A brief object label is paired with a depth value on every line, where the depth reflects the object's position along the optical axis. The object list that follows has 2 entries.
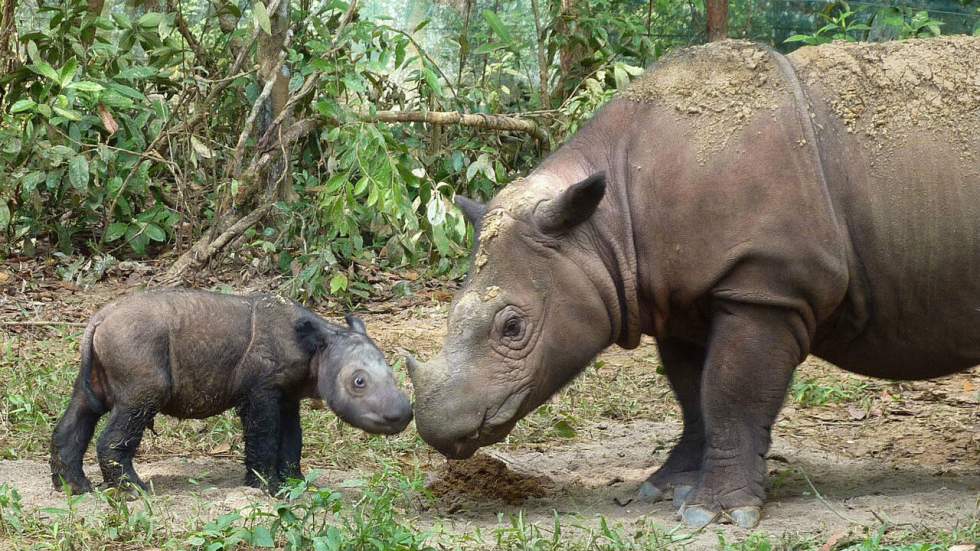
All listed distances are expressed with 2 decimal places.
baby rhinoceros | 10.66
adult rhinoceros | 9.97
